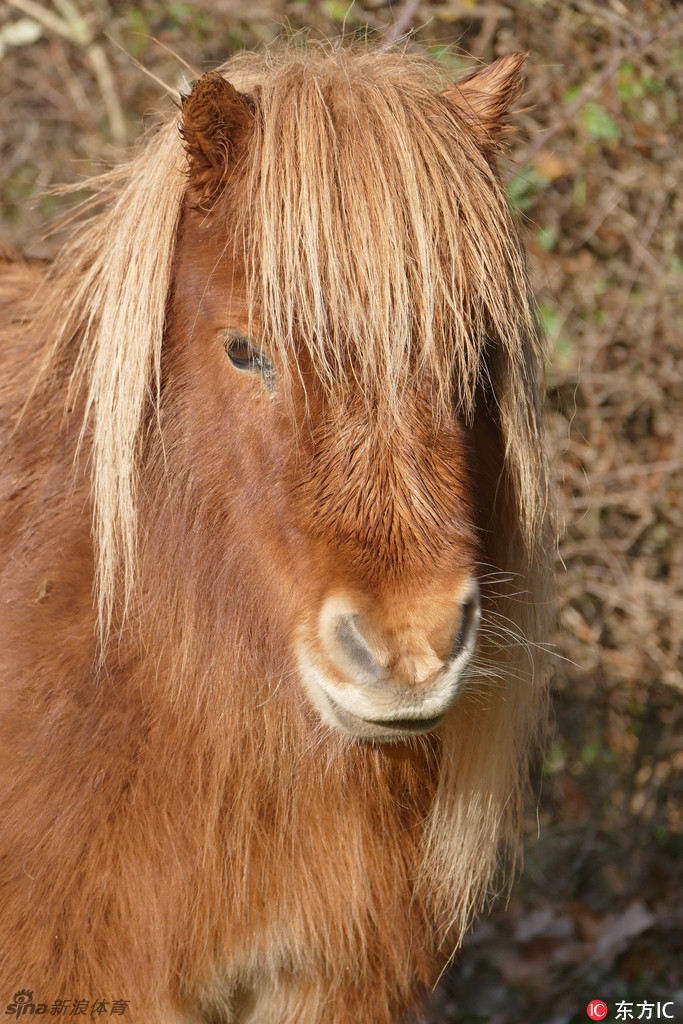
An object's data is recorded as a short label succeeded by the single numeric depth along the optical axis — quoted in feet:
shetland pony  10.32
